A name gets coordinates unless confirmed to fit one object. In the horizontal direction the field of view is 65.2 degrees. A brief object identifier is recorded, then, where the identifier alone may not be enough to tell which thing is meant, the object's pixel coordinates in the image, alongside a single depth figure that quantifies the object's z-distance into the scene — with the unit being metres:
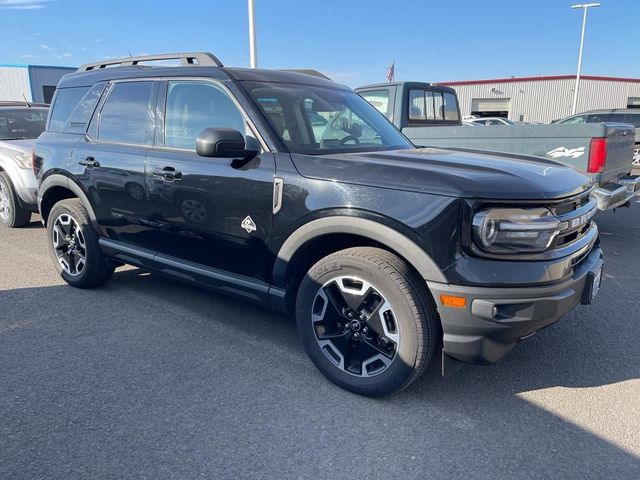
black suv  2.46
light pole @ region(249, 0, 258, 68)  12.55
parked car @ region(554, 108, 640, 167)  14.96
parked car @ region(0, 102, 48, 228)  6.76
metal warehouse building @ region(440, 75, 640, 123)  38.31
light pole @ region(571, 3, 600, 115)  32.28
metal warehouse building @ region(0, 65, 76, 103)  34.22
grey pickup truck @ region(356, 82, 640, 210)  5.48
